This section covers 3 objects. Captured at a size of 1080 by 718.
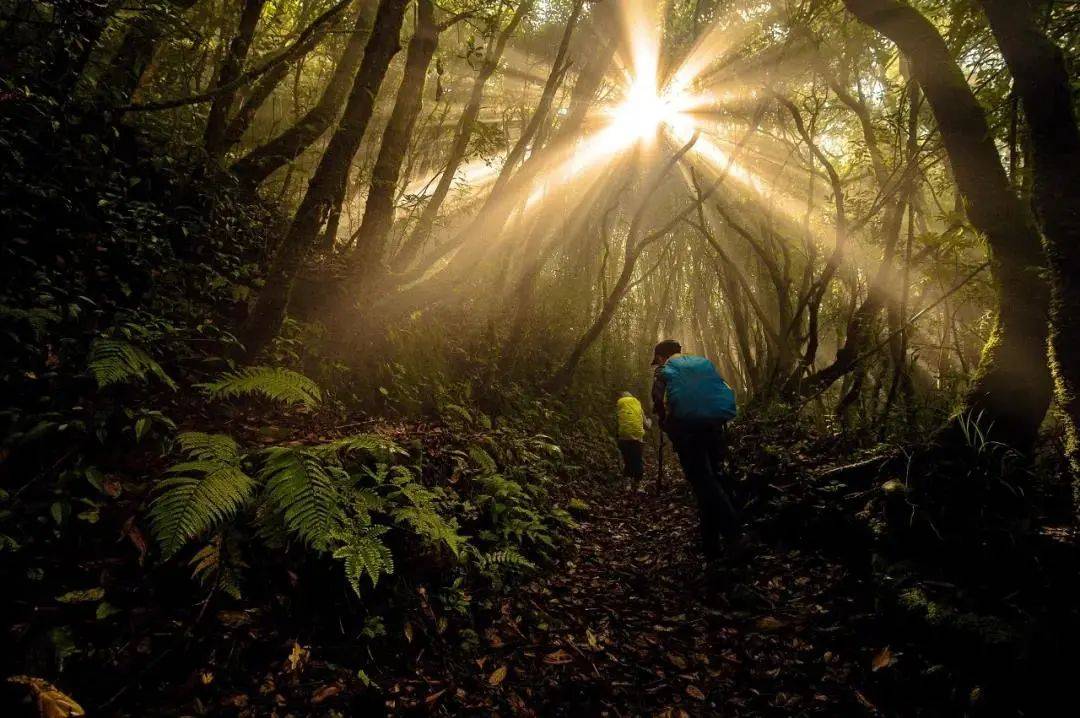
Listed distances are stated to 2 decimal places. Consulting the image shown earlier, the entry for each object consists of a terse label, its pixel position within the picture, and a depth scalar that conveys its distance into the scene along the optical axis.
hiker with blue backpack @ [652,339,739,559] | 4.99
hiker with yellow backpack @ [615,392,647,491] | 9.13
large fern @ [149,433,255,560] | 2.43
